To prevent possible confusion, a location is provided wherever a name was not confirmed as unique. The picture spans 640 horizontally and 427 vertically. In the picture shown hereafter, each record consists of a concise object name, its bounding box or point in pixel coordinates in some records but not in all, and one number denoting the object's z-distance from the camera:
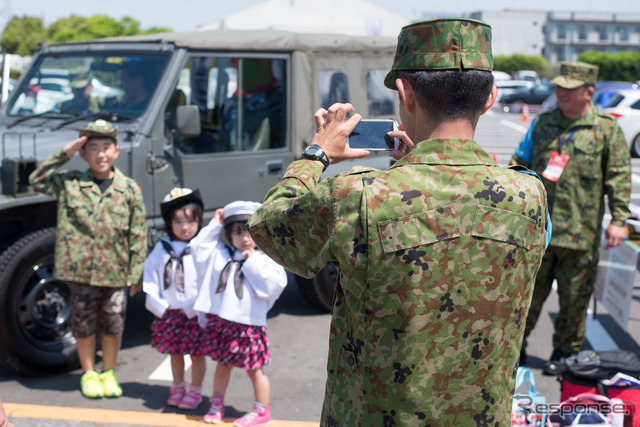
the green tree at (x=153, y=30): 55.92
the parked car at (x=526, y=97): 36.41
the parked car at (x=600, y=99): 18.64
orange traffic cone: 29.15
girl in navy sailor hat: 4.29
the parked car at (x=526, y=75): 57.78
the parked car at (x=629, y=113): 17.12
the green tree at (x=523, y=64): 66.50
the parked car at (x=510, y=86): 38.88
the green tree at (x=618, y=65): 56.16
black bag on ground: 3.83
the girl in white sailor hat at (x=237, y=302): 4.03
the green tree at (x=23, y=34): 58.59
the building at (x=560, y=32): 99.94
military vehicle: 4.73
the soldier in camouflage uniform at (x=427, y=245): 1.79
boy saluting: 4.48
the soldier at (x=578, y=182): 4.69
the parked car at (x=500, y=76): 52.14
